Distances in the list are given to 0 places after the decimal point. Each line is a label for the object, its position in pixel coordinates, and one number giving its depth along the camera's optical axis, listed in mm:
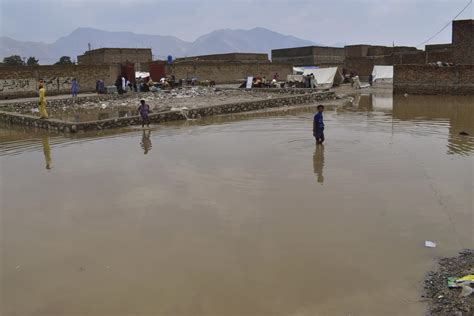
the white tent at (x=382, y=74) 36094
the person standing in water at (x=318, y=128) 12047
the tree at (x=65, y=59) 56406
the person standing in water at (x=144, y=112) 16609
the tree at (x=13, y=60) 47500
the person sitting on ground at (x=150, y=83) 31500
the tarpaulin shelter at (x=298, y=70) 39300
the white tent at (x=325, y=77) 34750
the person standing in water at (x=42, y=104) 17062
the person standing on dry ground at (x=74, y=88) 26839
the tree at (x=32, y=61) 47188
